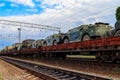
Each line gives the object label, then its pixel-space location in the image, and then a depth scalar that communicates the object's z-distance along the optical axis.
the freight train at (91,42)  6.28
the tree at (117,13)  23.92
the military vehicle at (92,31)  7.56
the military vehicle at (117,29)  6.22
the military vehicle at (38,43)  13.91
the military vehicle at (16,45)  20.76
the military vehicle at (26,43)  18.39
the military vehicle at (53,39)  10.54
